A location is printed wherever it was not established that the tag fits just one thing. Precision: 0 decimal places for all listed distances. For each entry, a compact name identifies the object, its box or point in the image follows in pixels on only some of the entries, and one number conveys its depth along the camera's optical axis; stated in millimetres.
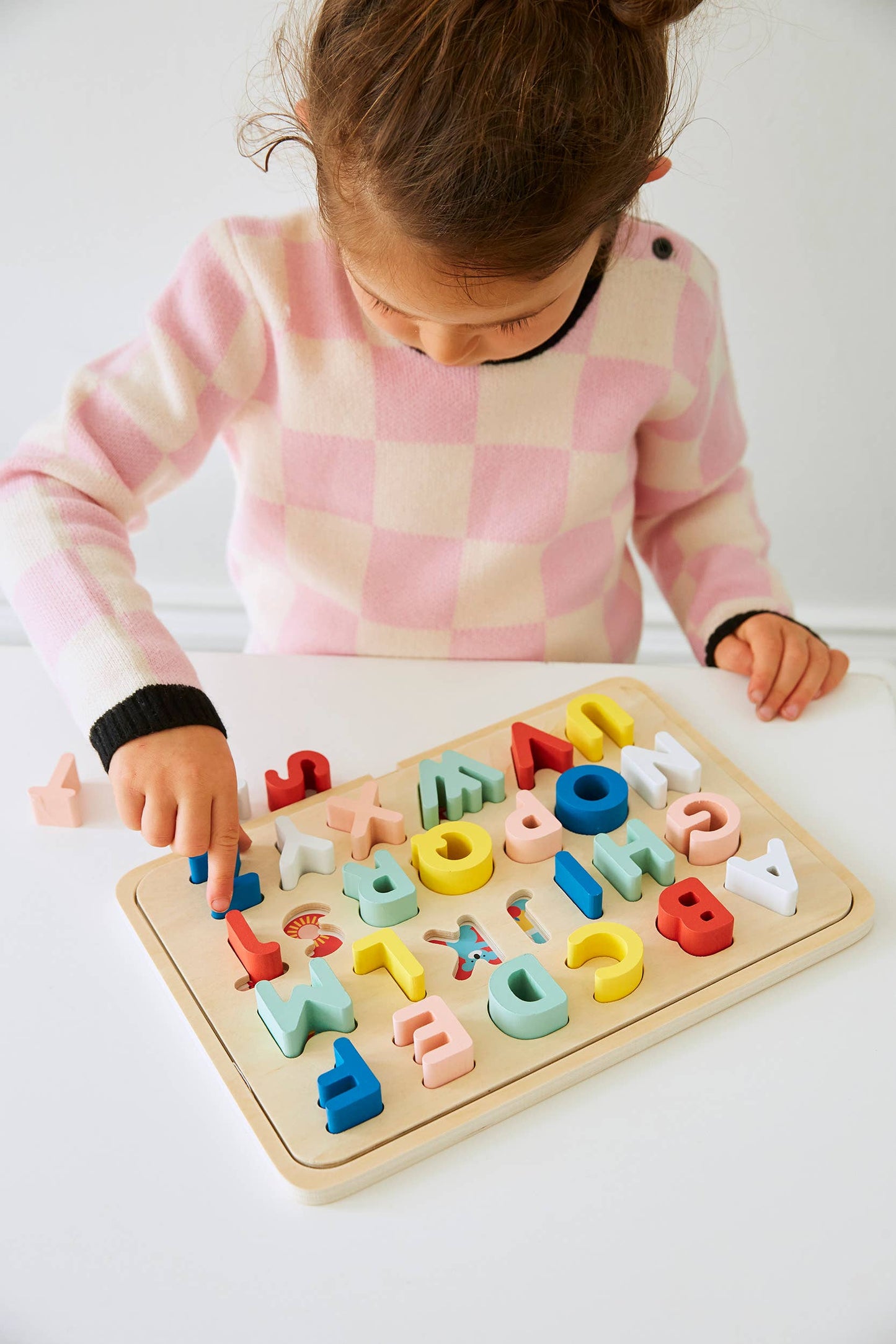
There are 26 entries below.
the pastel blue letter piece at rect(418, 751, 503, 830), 612
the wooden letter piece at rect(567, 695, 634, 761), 655
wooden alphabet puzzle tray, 482
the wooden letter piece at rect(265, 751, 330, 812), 635
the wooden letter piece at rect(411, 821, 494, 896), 568
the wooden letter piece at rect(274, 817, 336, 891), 576
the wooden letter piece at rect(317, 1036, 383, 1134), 464
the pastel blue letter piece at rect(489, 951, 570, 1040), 499
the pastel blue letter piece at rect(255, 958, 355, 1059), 495
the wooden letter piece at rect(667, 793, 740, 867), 580
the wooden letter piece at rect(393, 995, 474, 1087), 479
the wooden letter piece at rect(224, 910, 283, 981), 524
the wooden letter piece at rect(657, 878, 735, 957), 531
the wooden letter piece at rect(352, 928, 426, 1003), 517
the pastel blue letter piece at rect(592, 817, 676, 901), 564
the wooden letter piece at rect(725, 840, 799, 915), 553
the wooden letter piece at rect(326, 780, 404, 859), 593
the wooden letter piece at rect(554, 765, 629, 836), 600
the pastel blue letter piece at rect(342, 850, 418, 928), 551
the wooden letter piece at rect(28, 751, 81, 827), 621
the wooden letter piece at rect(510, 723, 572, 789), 637
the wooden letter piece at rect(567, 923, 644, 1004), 513
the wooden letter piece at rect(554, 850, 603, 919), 551
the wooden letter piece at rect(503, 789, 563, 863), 583
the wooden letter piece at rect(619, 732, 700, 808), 619
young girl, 511
